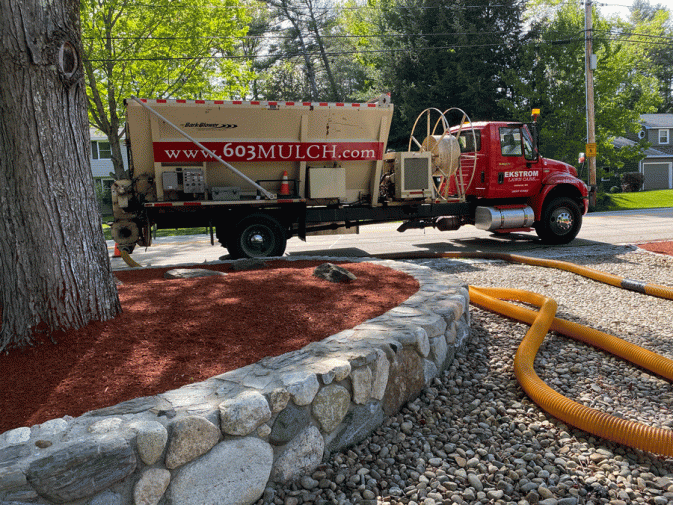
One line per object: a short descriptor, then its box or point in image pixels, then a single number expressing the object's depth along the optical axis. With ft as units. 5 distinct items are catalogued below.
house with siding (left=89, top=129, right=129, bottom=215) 106.11
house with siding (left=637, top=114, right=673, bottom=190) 134.21
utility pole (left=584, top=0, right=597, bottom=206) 64.39
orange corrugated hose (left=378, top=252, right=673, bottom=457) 9.77
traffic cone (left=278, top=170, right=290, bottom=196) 32.50
